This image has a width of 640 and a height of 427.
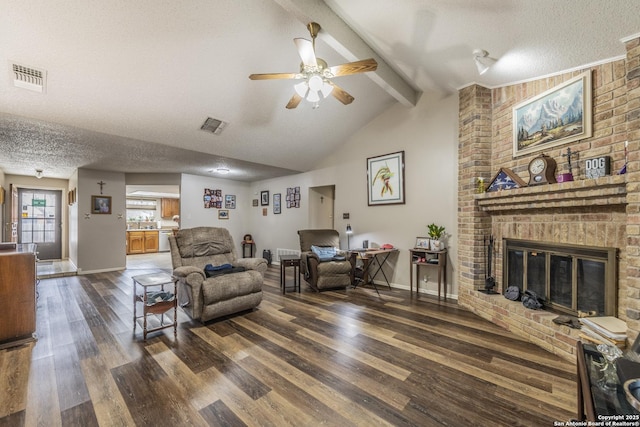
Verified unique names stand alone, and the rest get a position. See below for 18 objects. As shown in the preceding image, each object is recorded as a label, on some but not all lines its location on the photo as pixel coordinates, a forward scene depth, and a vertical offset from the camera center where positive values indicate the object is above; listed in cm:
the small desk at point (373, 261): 409 -84
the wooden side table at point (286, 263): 418 -80
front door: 693 -23
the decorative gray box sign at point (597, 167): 224 +40
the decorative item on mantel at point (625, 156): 197 +44
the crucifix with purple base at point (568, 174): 242 +37
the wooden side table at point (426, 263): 370 -71
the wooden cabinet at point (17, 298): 246 -82
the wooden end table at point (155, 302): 256 -89
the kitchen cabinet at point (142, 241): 884 -100
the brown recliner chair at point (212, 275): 285 -73
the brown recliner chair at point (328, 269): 418 -91
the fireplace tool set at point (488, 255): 337 -53
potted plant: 380 -32
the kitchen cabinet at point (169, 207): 1021 +21
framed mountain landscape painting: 243 +98
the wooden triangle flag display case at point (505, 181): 288 +37
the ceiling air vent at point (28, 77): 245 +128
